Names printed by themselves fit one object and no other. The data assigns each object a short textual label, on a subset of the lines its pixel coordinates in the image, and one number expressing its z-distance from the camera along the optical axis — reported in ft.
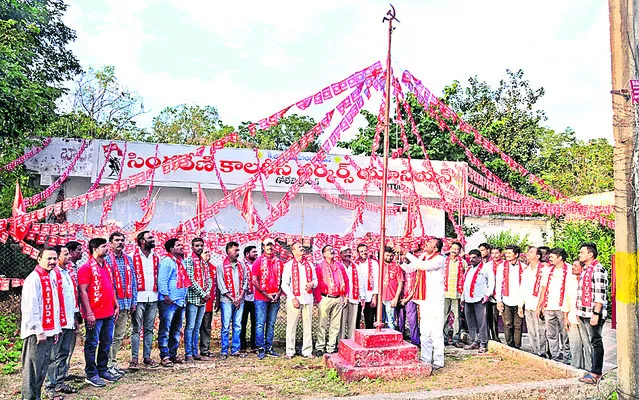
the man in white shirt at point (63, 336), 18.08
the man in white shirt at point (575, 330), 21.33
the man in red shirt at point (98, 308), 19.69
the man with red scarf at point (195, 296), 24.25
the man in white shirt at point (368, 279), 28.53
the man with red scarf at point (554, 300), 23.88
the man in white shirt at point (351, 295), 27.55
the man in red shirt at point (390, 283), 28.73
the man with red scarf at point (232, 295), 25.63
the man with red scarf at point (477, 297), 27.66
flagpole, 21.50
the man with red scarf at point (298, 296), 25.61
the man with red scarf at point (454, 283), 28.96
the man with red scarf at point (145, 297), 22.56
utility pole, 15.42
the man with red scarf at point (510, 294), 27.30
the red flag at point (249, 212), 42.50
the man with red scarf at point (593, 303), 20.13
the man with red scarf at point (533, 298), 25.27
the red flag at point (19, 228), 30.04
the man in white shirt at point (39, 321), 16.48
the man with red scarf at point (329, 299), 26.27
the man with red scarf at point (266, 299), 25.98
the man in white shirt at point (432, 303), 22.93
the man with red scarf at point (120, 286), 21.16
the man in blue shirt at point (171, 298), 23.09
